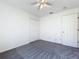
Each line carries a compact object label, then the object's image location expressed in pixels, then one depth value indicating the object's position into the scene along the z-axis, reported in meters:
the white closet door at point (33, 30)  3.80
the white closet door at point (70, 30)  2.94
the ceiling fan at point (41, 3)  2.04
